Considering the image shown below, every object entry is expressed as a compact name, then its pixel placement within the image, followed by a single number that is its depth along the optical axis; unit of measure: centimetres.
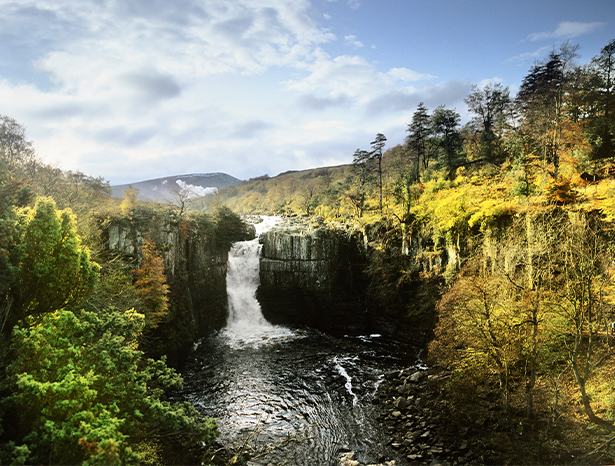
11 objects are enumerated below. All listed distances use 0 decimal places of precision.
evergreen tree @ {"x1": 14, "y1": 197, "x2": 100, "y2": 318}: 1123
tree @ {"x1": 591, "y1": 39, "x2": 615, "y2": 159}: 2364
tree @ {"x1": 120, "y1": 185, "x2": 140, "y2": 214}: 2630
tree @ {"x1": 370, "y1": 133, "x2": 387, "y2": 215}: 4069
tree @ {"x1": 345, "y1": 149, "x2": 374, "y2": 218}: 4072
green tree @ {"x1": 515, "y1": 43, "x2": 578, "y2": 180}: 2272
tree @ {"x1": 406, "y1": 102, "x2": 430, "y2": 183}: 4303
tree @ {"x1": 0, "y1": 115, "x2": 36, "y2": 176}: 2614
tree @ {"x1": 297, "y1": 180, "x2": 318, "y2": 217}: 5084
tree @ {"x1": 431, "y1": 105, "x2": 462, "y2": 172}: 4025
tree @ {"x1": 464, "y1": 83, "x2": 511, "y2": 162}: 4181
